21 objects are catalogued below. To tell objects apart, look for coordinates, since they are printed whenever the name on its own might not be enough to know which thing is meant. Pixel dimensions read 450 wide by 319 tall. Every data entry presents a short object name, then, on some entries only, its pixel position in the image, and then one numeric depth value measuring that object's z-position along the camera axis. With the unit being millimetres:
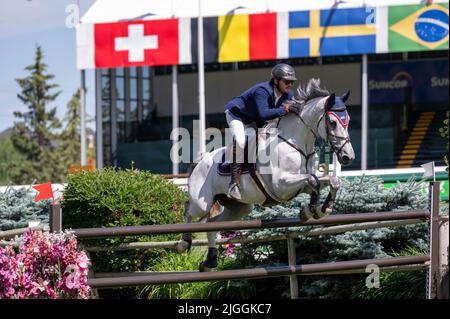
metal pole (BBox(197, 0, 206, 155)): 40219
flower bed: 11156
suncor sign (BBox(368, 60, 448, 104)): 52094
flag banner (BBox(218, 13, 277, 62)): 42500
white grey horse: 13461
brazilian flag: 41187
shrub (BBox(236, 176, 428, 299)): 16328
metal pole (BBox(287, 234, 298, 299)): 16125
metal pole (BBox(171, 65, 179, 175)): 42594
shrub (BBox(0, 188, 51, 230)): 18109
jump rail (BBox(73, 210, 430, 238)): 12131
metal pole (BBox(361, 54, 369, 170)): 40656
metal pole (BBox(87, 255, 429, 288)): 12359
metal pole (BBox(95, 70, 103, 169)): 47250
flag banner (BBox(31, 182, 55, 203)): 17422
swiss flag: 43375
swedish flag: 41844
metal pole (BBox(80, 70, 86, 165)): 45906
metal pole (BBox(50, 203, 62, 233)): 12270
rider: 13930
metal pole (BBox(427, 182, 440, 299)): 13102
